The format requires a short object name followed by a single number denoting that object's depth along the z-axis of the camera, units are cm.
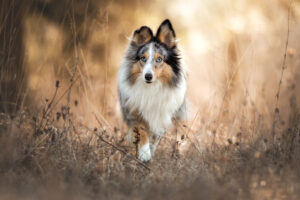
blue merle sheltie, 980
